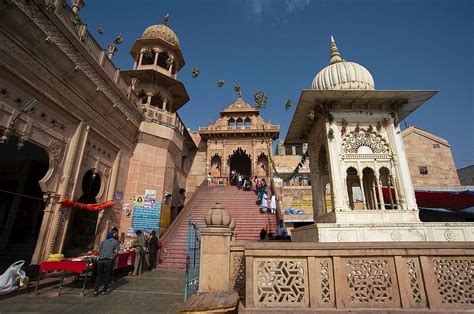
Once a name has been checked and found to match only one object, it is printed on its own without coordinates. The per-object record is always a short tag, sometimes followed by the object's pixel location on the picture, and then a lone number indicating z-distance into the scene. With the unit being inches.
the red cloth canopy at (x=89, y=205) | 353.7
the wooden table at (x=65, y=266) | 259.1
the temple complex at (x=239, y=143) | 971.3
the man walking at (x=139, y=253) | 362.1
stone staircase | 440.7
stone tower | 568.4
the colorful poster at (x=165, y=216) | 560.8
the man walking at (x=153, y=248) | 399.3
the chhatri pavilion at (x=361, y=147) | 204.8
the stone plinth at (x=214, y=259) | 177.8
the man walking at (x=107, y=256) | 256.7
